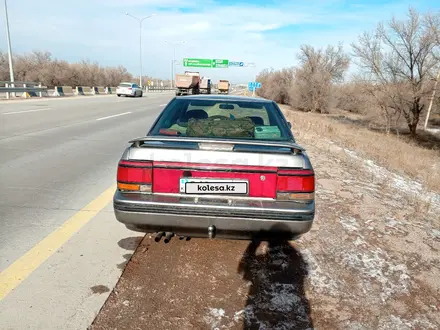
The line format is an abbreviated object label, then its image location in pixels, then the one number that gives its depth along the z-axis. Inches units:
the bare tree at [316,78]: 1827.0
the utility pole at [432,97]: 952.4
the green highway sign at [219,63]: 2384.4
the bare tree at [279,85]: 2367.1
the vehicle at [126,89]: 1407.5
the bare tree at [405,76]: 1013.8
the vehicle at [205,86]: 2128.2
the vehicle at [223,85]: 2529.5
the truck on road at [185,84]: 1688.0
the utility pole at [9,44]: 927.5
